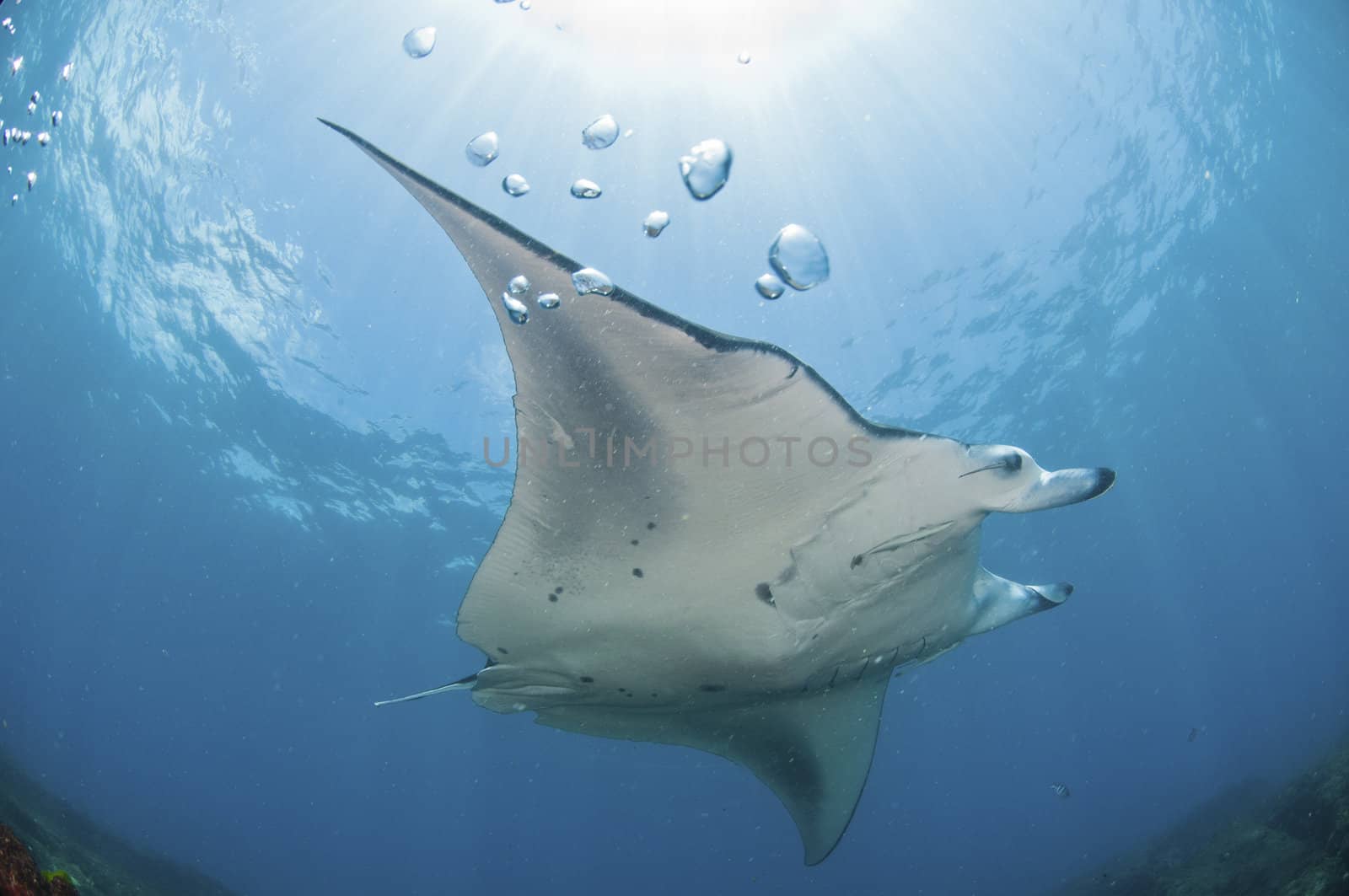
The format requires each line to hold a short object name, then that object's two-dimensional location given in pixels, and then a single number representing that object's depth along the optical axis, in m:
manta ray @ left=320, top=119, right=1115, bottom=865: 2.29
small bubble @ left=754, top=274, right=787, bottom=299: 3.59
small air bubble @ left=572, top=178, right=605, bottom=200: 4.21
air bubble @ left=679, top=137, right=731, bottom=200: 3.61
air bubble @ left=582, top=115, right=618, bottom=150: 7.57
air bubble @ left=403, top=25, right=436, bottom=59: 9.27
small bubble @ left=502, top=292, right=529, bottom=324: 2.12
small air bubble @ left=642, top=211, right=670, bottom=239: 3.55
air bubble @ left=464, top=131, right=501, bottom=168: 9.83
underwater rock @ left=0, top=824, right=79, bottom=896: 1.98
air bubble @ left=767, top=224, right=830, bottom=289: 3.41
